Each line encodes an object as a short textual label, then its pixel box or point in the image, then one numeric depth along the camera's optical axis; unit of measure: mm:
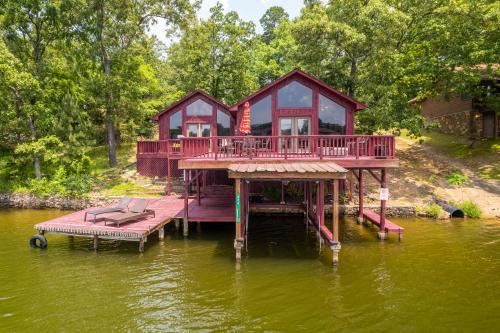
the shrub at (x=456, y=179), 21212
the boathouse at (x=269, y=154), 12297
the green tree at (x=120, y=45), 25062
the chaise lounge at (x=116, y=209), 13711
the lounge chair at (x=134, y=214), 12995
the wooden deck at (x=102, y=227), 12352
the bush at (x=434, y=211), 17828
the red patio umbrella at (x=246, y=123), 15336
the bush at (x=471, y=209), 17609
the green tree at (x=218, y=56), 30078
